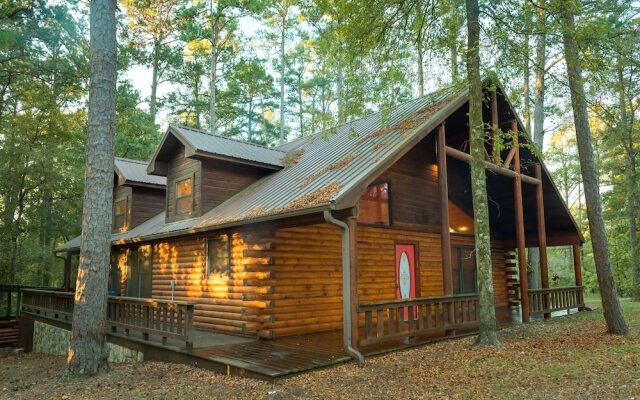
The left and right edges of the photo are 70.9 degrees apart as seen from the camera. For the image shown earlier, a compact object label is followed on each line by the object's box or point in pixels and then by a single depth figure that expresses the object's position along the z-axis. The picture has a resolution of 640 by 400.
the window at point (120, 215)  16.06
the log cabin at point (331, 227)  8.73
